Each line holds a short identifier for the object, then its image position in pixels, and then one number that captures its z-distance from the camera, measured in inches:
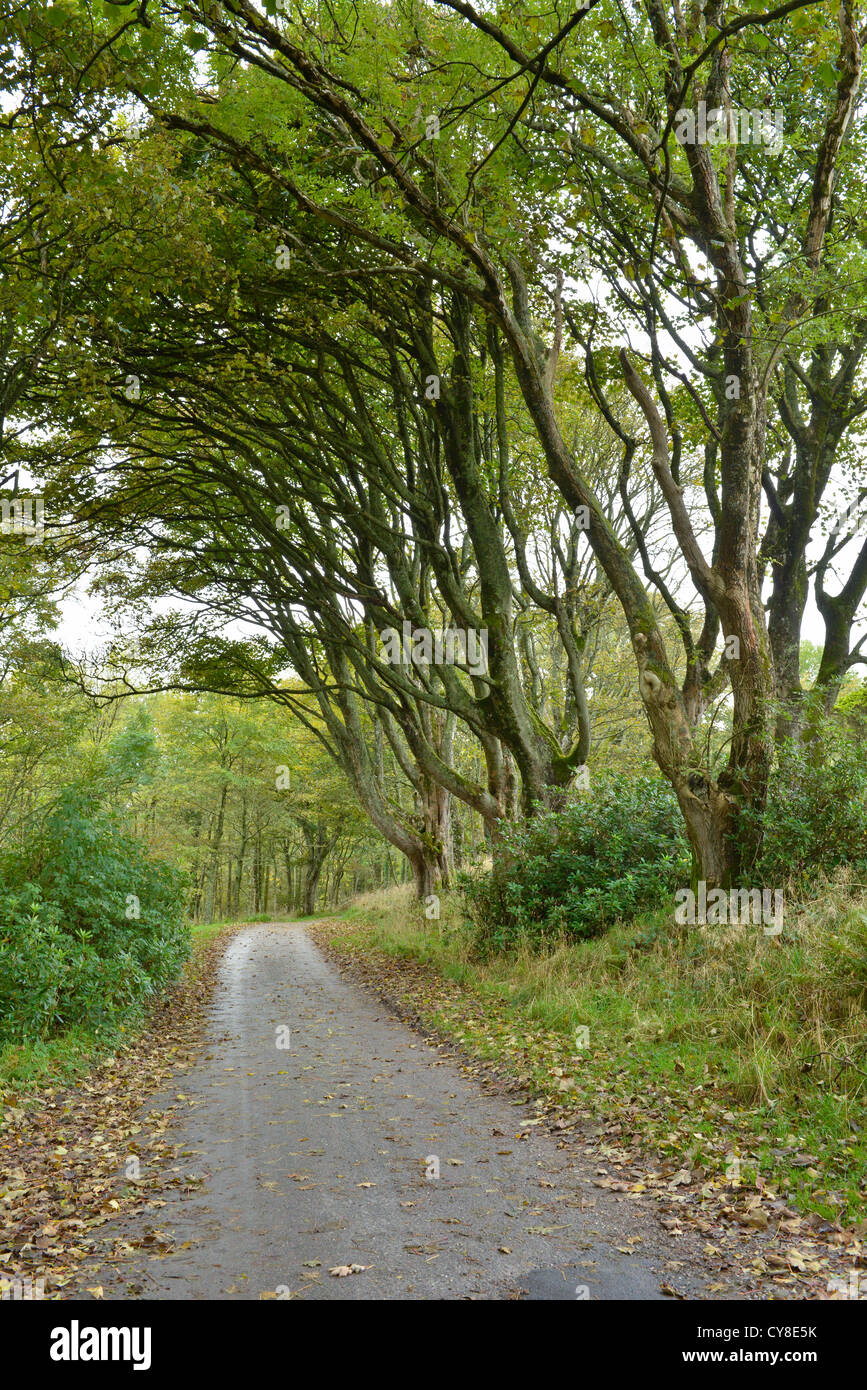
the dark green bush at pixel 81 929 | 297.3
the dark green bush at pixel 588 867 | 391.5
